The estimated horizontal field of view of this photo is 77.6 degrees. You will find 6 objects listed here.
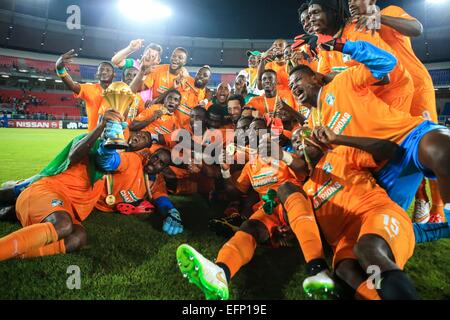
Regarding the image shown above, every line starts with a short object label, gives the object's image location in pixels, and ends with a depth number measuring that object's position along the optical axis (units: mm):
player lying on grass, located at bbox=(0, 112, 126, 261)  2242
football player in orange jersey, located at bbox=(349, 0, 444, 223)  2863
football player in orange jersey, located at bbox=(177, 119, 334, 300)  1748
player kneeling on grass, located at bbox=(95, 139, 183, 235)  3380
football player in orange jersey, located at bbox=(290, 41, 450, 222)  2010
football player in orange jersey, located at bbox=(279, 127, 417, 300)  1599
